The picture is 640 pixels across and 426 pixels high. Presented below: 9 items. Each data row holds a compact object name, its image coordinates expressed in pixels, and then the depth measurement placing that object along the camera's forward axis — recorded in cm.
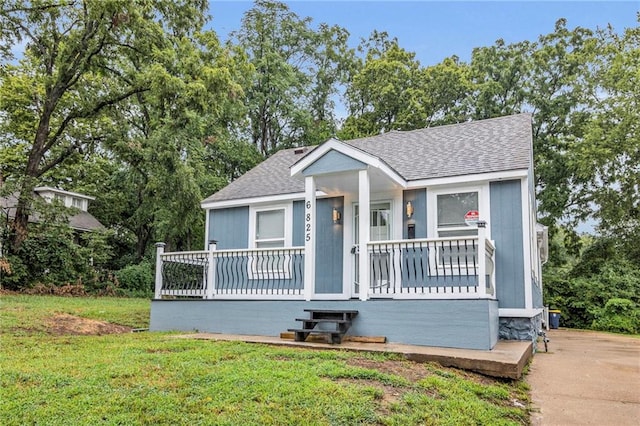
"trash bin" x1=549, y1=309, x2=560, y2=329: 1507
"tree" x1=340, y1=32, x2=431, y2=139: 2411
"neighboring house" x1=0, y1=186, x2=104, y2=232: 2090
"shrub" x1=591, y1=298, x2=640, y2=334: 1444
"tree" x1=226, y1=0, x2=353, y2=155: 2669
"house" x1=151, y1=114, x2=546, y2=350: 695
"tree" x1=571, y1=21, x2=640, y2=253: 1878
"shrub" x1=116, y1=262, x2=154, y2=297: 1846
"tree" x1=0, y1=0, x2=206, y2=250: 1530
